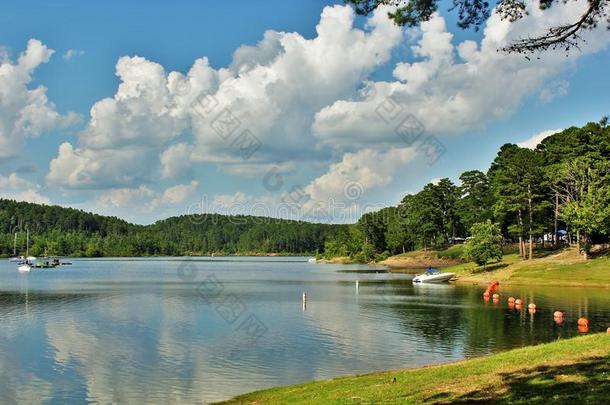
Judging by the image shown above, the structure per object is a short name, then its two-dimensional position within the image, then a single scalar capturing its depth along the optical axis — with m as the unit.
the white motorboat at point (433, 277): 88.81
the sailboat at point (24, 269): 143.00
